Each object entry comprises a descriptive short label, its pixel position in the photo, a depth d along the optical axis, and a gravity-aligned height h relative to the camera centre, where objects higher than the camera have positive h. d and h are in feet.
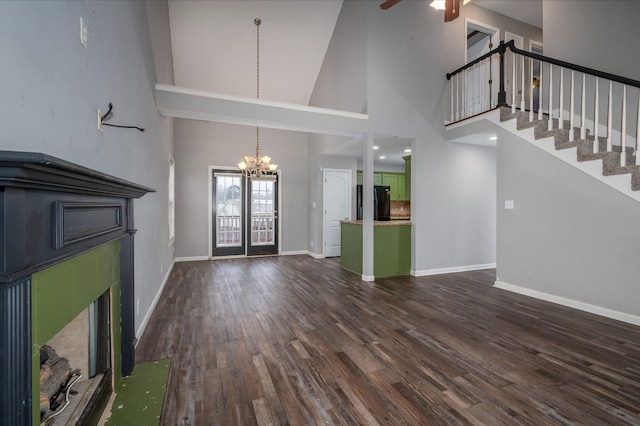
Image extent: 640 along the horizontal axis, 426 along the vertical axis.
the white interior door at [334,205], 22.03 +0.47
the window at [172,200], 17.37 +0.70
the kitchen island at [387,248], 15.69 -2.14
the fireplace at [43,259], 2.25 -0.51
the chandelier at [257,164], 16.80 +2.84
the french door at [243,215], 21.71 -0.36
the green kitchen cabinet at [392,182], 28.04 +2.92
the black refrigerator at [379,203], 23.18 +0.67
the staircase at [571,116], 10.18 +4.43
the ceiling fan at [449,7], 8.31 +6.17
